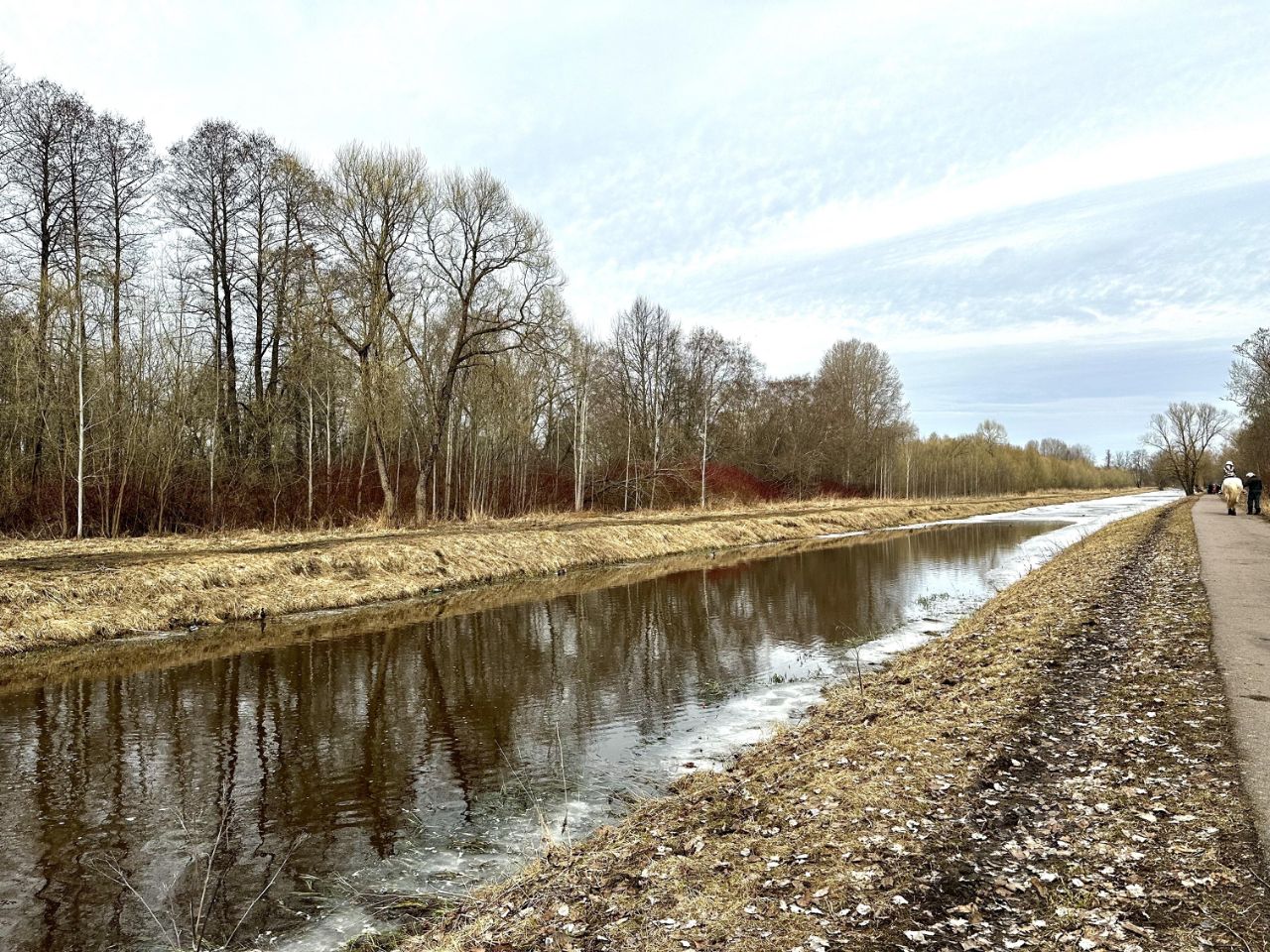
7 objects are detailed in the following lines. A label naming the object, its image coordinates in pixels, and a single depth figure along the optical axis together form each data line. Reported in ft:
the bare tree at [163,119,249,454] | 95.96
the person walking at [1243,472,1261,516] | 100.29
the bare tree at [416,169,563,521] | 91.25
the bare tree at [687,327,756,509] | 180.55
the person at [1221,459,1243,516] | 108.27
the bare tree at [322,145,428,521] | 85.15
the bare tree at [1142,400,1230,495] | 284.82
